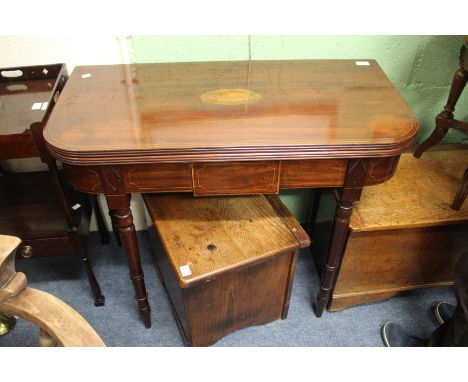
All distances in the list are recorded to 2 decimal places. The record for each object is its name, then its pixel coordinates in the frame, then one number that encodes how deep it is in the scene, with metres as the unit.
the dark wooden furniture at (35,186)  1.04
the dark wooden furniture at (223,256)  1.12
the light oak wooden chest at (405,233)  1.28
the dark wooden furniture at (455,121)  1.24
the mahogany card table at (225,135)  0.90
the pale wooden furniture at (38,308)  0.53
